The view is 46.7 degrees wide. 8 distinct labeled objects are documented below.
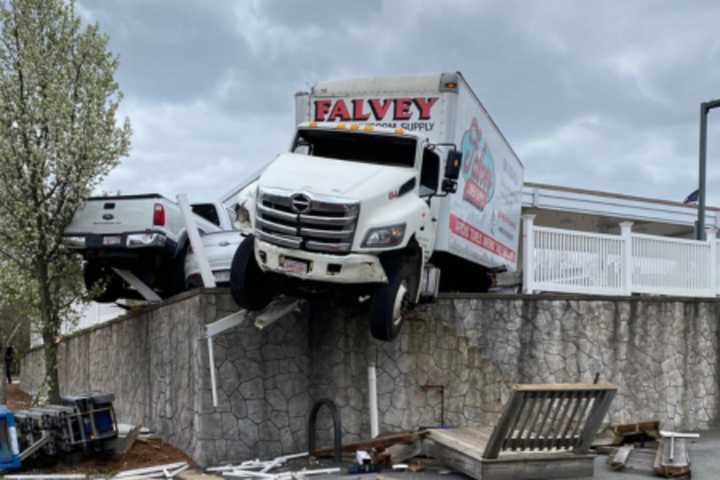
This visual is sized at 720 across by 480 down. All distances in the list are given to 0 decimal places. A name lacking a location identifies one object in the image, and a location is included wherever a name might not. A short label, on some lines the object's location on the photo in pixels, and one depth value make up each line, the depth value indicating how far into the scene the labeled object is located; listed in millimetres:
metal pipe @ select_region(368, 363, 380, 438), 11570
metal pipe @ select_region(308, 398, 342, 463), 11266
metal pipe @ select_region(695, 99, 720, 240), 17844
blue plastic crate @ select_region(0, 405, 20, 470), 10797
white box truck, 10109
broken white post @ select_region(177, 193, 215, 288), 12352
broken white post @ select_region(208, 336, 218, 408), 11547
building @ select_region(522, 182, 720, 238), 27156
